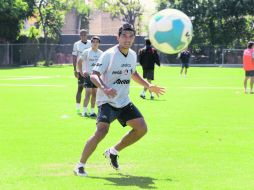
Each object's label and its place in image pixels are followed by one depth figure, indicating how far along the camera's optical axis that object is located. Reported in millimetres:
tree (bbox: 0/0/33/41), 51562
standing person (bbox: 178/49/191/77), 36509
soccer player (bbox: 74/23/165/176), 7527
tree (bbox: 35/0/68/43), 61500
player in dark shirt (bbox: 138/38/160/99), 21000
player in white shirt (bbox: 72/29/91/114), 14644
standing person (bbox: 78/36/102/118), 13798
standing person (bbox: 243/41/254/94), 22188
